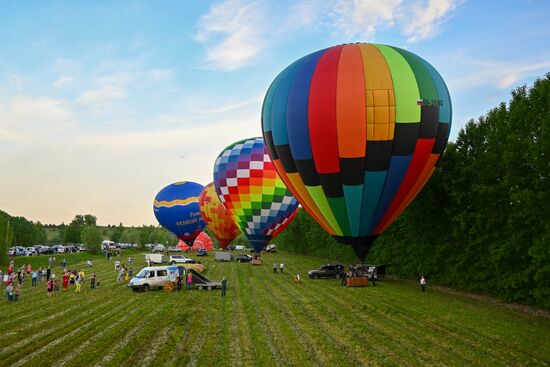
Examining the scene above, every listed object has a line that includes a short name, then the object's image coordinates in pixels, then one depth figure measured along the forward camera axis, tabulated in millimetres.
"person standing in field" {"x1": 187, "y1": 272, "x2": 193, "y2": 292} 26781
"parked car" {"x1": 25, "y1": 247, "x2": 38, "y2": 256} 69269
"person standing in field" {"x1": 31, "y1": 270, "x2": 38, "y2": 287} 29484
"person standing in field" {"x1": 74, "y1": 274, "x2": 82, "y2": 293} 26322
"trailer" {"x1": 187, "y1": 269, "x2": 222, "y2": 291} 26984
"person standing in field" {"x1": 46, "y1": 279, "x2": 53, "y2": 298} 24156
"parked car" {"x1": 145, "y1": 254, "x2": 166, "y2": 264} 47994
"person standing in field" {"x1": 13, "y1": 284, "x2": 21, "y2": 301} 22984
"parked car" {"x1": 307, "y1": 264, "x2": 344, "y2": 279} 34250
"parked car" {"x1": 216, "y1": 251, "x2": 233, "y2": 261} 51906
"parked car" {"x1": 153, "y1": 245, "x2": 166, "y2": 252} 87688
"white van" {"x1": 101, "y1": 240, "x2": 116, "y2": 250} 88831
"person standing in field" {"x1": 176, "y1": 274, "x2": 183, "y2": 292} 26650
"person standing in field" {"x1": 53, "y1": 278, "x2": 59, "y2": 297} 25219
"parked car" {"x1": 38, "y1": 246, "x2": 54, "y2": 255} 73425
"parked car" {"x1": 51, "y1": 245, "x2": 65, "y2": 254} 74750
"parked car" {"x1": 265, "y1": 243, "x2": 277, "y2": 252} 88125
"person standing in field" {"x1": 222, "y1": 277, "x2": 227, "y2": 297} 23938
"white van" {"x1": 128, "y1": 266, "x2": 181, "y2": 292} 26219
